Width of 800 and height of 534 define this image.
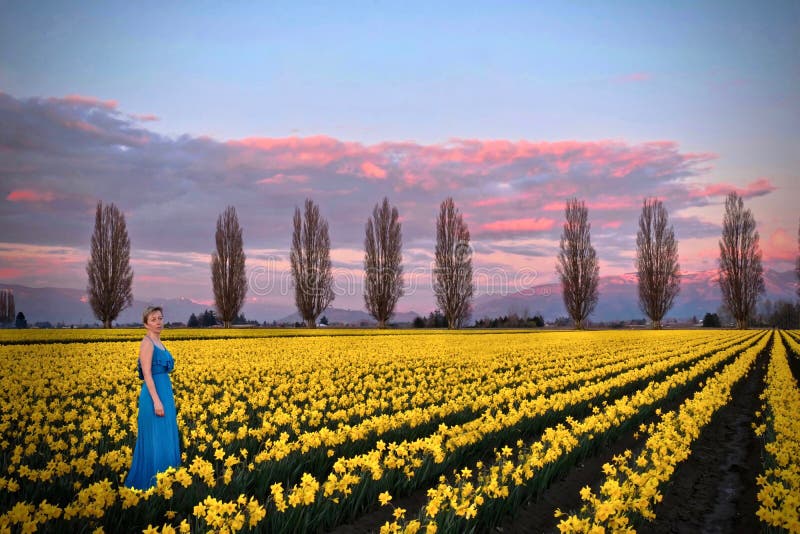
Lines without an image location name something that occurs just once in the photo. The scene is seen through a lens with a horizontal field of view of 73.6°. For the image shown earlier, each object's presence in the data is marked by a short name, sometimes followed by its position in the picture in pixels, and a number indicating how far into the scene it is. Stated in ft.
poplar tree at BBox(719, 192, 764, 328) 242.78
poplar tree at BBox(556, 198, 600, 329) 235.61
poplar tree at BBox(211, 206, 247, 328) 202.08
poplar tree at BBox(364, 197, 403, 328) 197.47
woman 20.36
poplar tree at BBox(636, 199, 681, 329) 242.17
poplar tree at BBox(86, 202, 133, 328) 188.85
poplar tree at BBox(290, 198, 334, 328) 196.95
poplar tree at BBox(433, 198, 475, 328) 208.03
